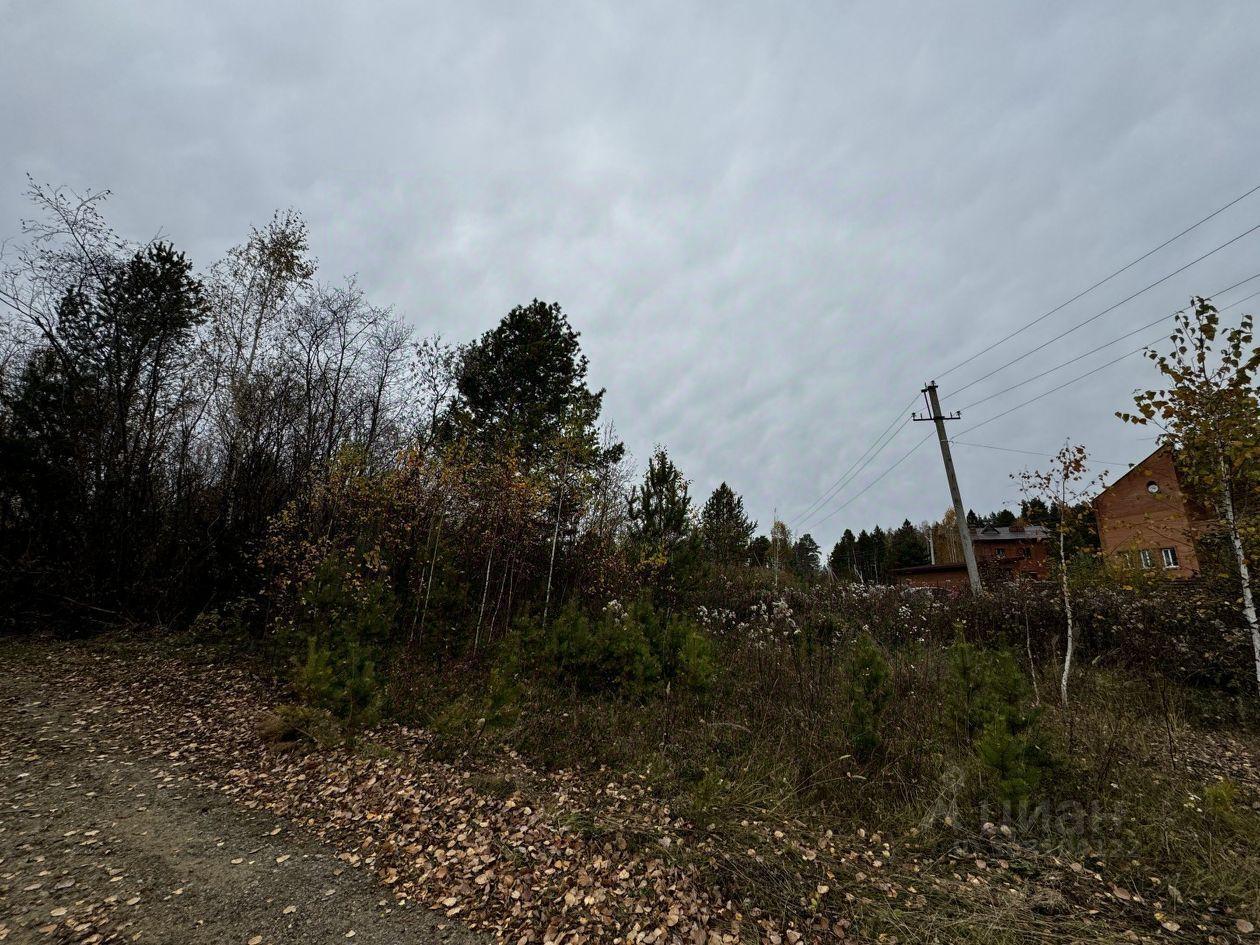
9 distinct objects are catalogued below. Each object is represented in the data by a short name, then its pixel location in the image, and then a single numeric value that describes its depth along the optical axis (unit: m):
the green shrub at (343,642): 5.73
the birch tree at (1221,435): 5.52
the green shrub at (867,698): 5.15
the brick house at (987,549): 37.41
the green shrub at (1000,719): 4.04
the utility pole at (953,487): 13.57
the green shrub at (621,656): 6.71
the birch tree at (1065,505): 7.81
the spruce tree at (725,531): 15.55
